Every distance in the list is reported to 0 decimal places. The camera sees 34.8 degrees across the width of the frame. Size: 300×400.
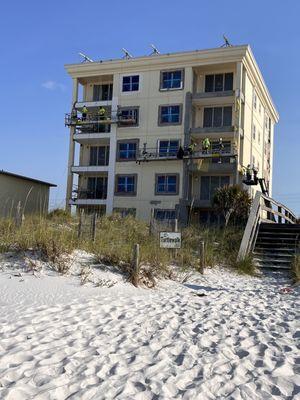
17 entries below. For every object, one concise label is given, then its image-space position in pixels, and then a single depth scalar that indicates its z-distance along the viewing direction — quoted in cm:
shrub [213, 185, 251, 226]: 2541
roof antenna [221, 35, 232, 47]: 3832
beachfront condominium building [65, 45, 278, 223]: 3738
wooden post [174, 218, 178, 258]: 1333
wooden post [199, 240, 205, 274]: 1300
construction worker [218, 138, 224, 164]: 3641
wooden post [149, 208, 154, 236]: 1510
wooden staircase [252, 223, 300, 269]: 1521
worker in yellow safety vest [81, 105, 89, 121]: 4109
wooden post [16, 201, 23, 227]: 1209
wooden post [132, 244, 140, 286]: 988
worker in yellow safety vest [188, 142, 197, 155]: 3678
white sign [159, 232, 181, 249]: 1255
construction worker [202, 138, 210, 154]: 3612
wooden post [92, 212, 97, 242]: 1259
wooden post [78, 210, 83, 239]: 1246
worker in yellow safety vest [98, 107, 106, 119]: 4053
